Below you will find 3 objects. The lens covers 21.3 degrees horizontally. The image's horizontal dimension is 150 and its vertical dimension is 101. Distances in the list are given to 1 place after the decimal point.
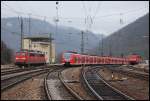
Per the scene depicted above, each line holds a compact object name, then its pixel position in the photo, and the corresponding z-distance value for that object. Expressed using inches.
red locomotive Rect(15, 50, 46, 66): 2304.6
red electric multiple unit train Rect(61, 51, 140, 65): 2504.9
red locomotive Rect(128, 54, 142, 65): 3590.1
